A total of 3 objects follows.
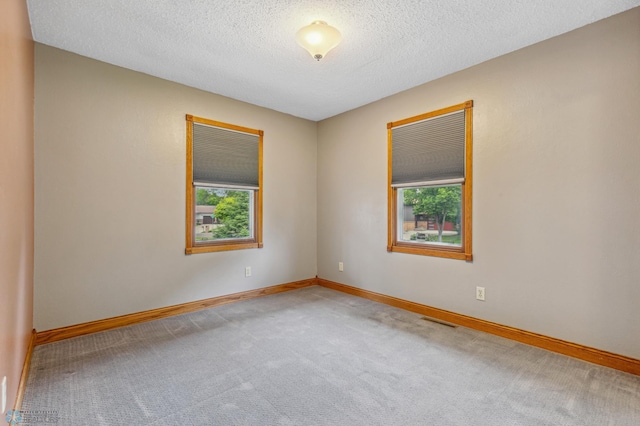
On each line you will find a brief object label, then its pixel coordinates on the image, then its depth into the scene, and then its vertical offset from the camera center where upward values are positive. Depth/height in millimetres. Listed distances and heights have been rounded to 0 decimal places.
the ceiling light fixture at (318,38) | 2258 +1347
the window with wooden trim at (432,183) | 3090 +335
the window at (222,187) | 3520 +328
